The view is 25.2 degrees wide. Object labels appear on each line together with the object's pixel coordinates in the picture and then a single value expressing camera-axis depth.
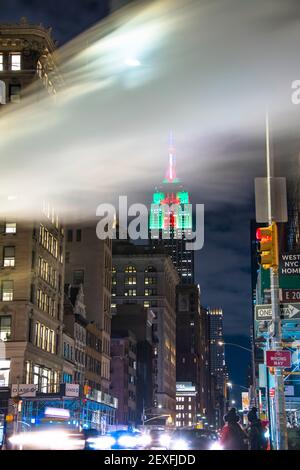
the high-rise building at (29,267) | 68.12
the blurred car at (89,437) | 27.70
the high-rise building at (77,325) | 87.19
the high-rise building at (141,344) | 143.25
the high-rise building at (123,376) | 122.69
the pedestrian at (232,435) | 17.53
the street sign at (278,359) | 21.77
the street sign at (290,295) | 35.88
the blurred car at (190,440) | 22.81
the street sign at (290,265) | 37.41
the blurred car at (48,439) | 24.73
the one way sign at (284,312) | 26.78
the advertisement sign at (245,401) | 118.34
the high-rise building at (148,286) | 188.12
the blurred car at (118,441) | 27.95
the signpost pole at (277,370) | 20.46
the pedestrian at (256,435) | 19.61
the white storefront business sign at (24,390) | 61.22
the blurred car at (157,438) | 32.25
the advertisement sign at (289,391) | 48.46
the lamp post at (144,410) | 135.25
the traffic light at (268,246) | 20.28
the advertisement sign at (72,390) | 67.31
